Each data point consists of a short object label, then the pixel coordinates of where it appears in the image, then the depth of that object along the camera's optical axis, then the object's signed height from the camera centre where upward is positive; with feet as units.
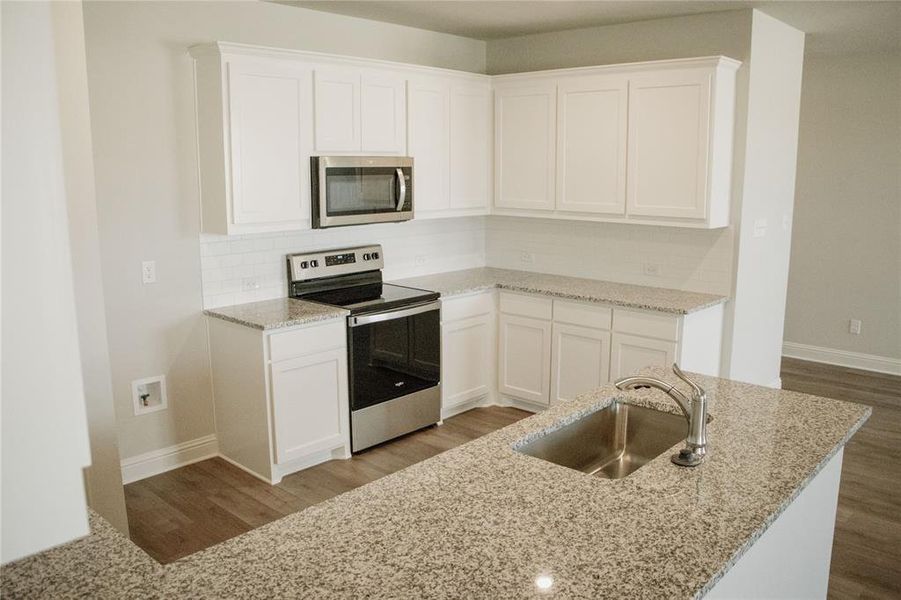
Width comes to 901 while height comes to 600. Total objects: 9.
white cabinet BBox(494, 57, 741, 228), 13.82 +1.02
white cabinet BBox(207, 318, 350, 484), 12.23 -3.52
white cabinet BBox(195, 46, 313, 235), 12.07 +0.90
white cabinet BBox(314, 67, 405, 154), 13.25 +1.54
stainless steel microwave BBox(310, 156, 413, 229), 13.30 +0.06
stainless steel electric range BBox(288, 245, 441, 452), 13.38 -2.79
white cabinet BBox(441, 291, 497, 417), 15.38 -3.41
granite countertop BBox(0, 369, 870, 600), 4.48 -2.39
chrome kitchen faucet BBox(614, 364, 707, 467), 6.29 -1.99
